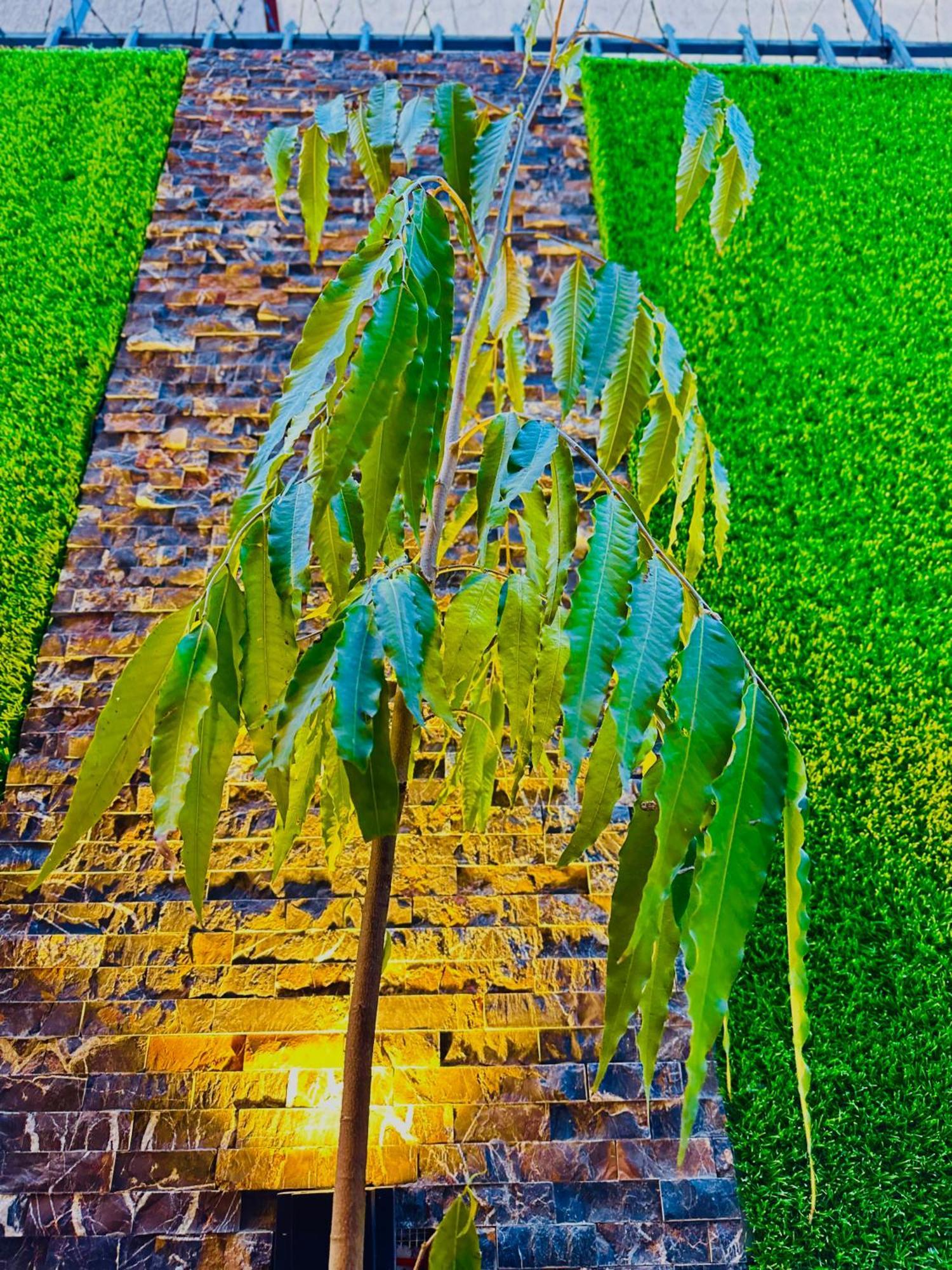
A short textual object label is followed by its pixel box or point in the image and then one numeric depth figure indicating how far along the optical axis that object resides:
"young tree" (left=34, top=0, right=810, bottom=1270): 0.59
